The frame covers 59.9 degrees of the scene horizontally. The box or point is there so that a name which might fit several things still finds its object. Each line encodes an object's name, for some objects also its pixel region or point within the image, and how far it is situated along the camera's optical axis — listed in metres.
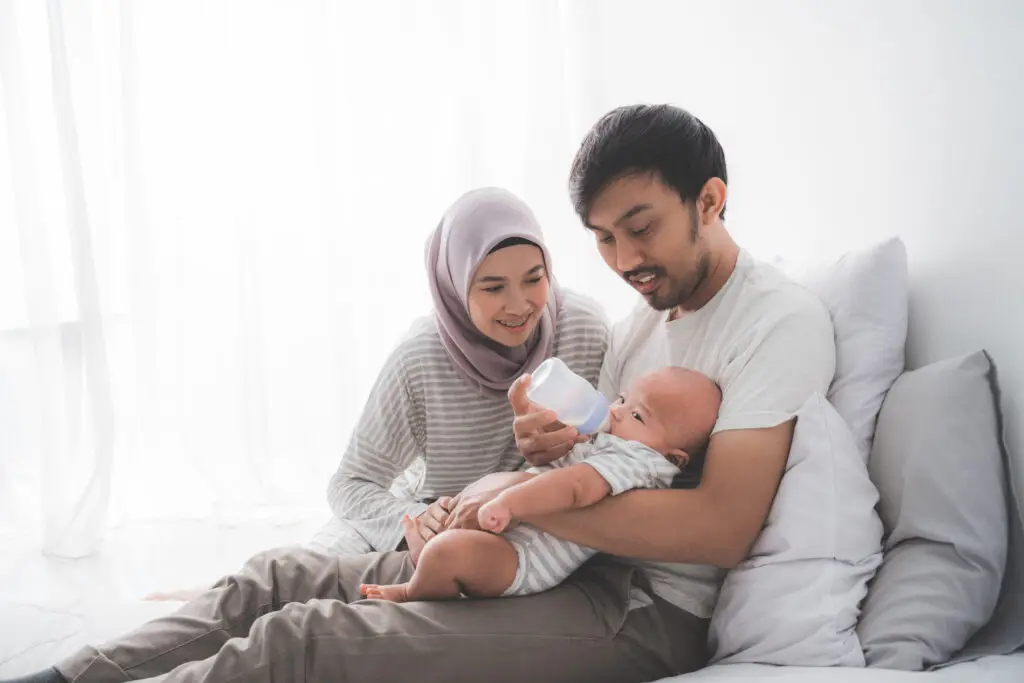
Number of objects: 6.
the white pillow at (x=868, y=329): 1.46
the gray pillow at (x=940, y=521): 1.25
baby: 1.36
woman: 1.72
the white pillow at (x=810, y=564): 1.29
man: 1.31
